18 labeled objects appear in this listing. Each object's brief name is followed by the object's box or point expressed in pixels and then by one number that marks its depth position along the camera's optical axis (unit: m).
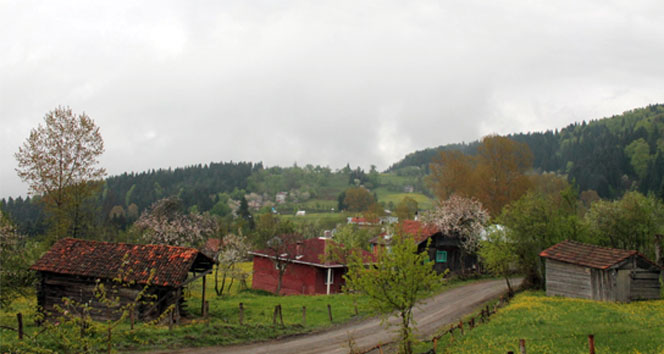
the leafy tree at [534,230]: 38.62
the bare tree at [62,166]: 33.91
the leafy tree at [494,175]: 59.03
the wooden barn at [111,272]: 27.72
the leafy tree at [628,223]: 42.16
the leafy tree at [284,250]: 43.66
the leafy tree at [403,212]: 94.09
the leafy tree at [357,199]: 156.25
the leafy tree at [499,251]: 36.23
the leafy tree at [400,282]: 18.42
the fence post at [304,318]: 28.11
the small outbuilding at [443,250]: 51.72
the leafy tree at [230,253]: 44.23
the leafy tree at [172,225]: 46.53
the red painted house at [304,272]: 45.16
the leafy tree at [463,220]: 51.84
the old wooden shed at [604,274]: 32.56
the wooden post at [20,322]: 18.66
